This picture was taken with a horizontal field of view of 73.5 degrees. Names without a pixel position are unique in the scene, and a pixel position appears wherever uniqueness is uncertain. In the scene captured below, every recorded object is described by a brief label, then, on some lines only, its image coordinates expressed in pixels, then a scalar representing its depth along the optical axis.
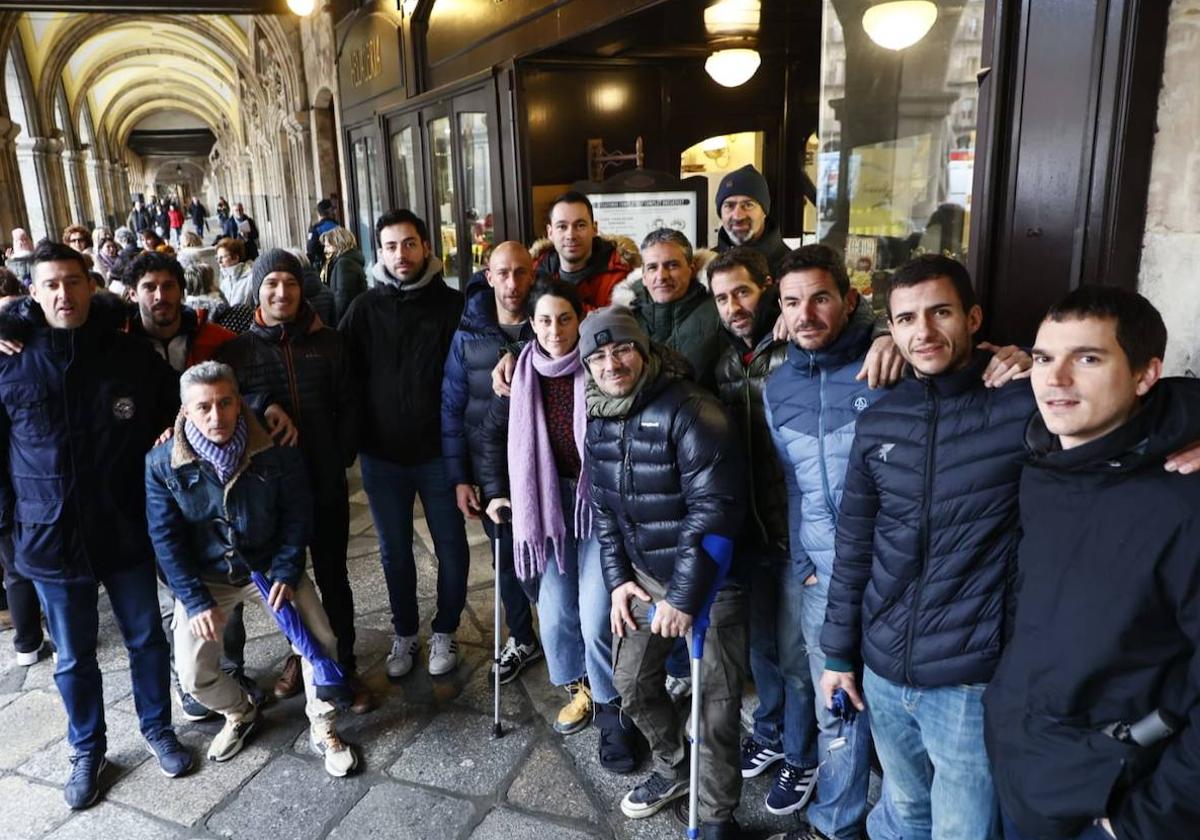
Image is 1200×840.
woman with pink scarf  3.04
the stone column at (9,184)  14.04
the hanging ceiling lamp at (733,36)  6.54
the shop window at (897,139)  3.02
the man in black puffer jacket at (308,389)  3.38
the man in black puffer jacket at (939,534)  1.91
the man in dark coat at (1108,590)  1.51
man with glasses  2.52
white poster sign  5.37
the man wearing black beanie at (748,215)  3.49
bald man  3.32
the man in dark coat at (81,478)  2.98
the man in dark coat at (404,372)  3.63
